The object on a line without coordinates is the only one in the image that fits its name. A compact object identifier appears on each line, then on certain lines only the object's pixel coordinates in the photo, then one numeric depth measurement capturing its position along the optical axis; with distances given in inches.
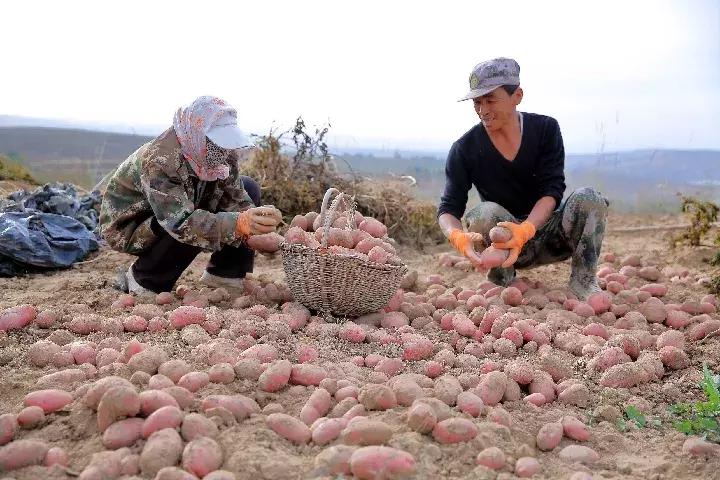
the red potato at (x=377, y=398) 78.4
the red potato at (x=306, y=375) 86.1
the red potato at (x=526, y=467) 68.4
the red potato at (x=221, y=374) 83.4
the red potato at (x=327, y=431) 71.4
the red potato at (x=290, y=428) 72.1
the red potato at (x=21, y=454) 65.2
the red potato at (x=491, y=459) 68.7
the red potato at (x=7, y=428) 69.6
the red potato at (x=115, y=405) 70.3
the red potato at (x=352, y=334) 103.2
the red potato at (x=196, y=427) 69.0
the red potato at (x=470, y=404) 79.7
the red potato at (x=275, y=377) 83.6
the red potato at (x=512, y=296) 133.1
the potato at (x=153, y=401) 72.1
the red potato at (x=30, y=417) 73.2
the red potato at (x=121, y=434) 68.3
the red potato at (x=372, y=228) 129.8
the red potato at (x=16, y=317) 103.2
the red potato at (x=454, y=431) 71.9
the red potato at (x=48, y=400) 75.1
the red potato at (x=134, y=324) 104.7
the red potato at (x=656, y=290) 149.0
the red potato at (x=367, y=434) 68.7
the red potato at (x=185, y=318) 105.4
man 131.3
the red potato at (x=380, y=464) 63.3
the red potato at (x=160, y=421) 68.9
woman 116.1
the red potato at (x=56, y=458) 66.2
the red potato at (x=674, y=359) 102.8
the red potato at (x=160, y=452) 64.3
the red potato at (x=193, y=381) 80.7
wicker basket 108.3
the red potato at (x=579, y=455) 74.2
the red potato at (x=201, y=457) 64.0
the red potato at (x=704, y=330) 115.4
